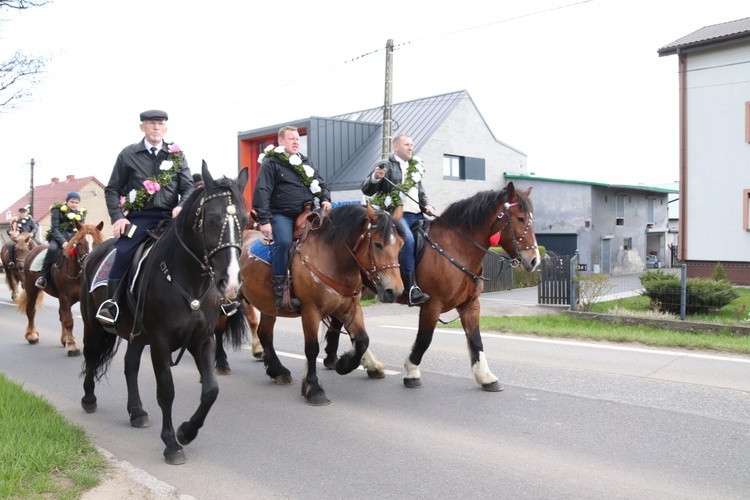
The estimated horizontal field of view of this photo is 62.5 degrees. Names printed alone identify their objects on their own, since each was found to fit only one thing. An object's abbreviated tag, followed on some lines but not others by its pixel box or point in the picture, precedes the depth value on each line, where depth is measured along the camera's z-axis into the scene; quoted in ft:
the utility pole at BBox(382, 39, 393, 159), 56.39
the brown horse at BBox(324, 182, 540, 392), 22.91
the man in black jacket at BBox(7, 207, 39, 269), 52.85
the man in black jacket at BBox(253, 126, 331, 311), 22.76
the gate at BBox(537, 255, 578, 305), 53.47
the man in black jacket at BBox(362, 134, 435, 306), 24.91
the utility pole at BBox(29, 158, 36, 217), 143.31
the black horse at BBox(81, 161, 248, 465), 15.02
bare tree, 26.15
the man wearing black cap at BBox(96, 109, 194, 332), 18.86
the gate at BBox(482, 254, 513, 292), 73.67
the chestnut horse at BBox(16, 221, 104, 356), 32.40
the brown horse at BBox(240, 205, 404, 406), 20.30
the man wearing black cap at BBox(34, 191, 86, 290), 36.32
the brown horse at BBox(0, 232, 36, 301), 45.90
